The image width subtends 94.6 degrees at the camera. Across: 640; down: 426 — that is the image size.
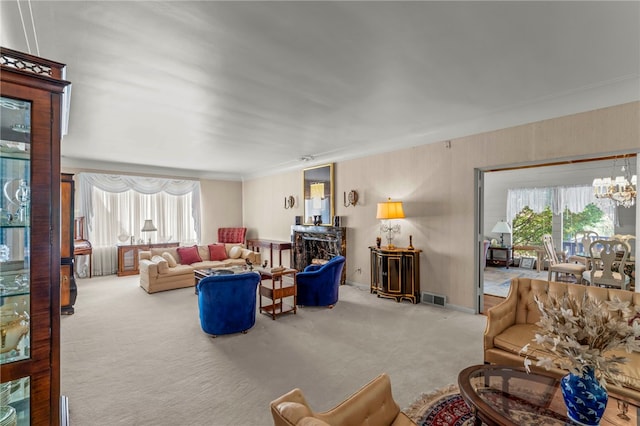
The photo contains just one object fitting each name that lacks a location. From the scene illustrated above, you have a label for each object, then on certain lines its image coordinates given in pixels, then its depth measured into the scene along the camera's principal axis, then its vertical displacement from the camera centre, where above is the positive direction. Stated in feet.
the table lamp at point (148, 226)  24.63 -1.07
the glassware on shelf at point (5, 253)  4.74 -0.64
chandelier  17.13 +1.38
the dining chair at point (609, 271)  14.26 -2.94
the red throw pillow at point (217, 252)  23.65 -3.13
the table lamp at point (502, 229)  28.35 -1.53
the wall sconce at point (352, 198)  19.76 +1.03
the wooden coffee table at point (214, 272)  17.30 -3.49
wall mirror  21.56 +1.46
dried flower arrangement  4.56 -1.99
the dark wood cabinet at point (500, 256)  27.14 -4.04
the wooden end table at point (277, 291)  14.17 -3.84
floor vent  15.31 -4.56
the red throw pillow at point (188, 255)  21.92 -3.16
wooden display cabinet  4.58 -0.35
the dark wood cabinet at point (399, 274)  16.16 -3.38
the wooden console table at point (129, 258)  23.67 -3.62
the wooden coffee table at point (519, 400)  5.24 -3.64
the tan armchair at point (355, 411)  3.47 -2.90
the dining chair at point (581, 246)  19.76 -2.57
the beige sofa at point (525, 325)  6.63 -3.51
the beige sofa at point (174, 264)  18.47 -3.71
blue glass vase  4.75 -3.03
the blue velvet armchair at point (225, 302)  11.66 -3.55
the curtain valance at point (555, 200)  24.68 +1.20
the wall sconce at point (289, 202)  24.85 +0.97
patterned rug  6.92 -4.85
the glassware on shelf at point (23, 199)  4.63 +0.23
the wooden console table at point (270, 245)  24.44 -2.78
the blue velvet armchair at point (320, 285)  15.16 -3.72
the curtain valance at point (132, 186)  23.09 +2.36
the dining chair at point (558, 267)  17.62 -3.30
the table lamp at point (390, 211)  16.34 +0.12
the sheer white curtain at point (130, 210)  23.56 +0.28
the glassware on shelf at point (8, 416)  4.58 -3.18
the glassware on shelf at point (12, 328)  4.57 -1.80
